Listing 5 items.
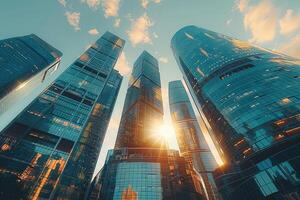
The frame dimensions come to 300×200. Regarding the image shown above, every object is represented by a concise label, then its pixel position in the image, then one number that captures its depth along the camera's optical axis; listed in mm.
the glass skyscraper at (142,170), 56969
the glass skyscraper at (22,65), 87188
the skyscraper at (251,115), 49438
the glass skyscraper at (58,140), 53719
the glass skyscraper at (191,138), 125425
